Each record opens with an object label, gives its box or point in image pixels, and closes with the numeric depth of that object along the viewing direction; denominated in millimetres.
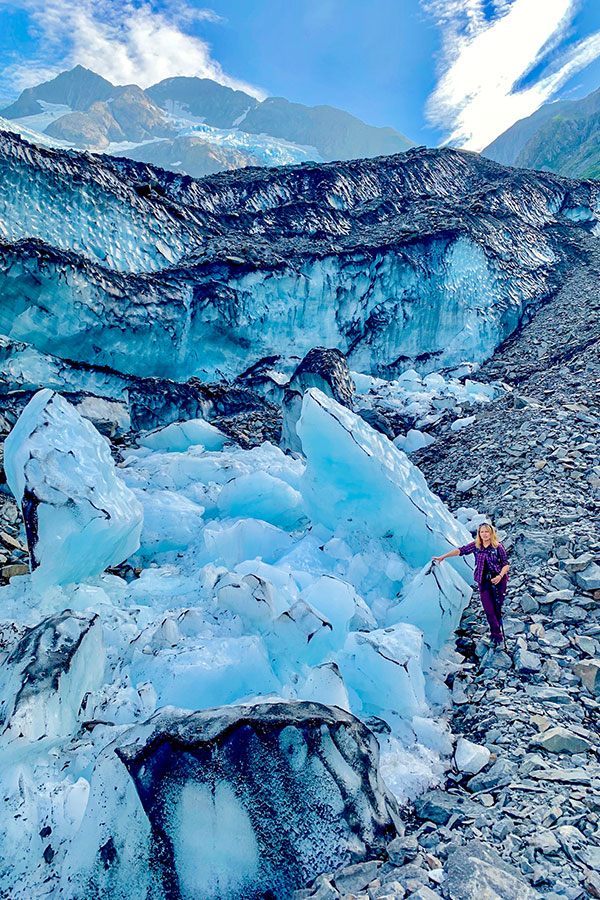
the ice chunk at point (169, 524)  5395
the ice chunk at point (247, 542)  4703
